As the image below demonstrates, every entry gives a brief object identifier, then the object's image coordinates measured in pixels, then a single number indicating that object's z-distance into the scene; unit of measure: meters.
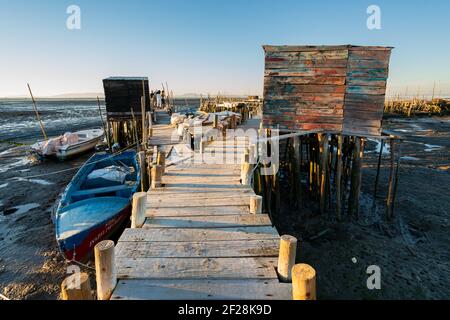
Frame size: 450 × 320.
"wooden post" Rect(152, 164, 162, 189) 7.00
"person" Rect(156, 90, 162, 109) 31.02
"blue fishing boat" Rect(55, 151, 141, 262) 6.97
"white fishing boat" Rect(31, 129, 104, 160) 17.78
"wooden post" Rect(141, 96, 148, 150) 11.55
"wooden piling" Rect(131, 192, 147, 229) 4.79
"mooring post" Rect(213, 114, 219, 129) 14.54
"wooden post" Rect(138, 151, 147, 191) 8.51
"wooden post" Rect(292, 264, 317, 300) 2.61
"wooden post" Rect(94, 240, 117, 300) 2.98
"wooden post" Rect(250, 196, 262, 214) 5.27
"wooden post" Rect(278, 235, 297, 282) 3.31
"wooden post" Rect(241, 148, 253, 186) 7.12
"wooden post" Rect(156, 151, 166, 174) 7.64
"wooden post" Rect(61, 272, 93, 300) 2.51
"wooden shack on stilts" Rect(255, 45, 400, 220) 9.05
